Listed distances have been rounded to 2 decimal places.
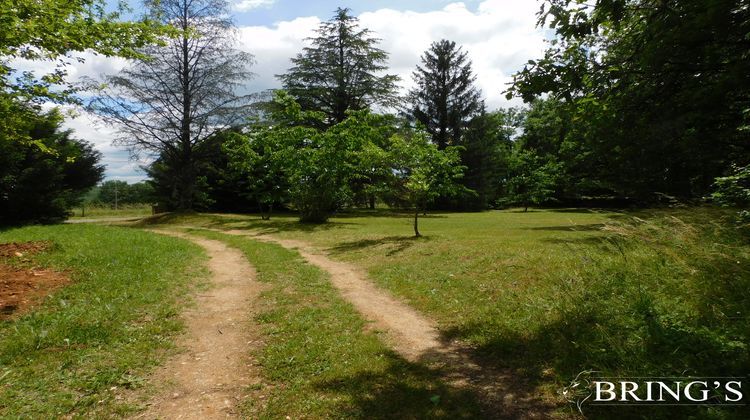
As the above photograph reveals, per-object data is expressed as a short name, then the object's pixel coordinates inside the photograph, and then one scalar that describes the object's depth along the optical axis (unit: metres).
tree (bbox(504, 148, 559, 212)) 40.94
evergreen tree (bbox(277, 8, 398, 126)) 35.31
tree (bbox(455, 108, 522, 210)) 41.19
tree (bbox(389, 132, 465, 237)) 15.24
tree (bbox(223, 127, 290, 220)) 25.12
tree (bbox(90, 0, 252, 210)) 25.23
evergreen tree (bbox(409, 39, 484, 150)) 42.88
